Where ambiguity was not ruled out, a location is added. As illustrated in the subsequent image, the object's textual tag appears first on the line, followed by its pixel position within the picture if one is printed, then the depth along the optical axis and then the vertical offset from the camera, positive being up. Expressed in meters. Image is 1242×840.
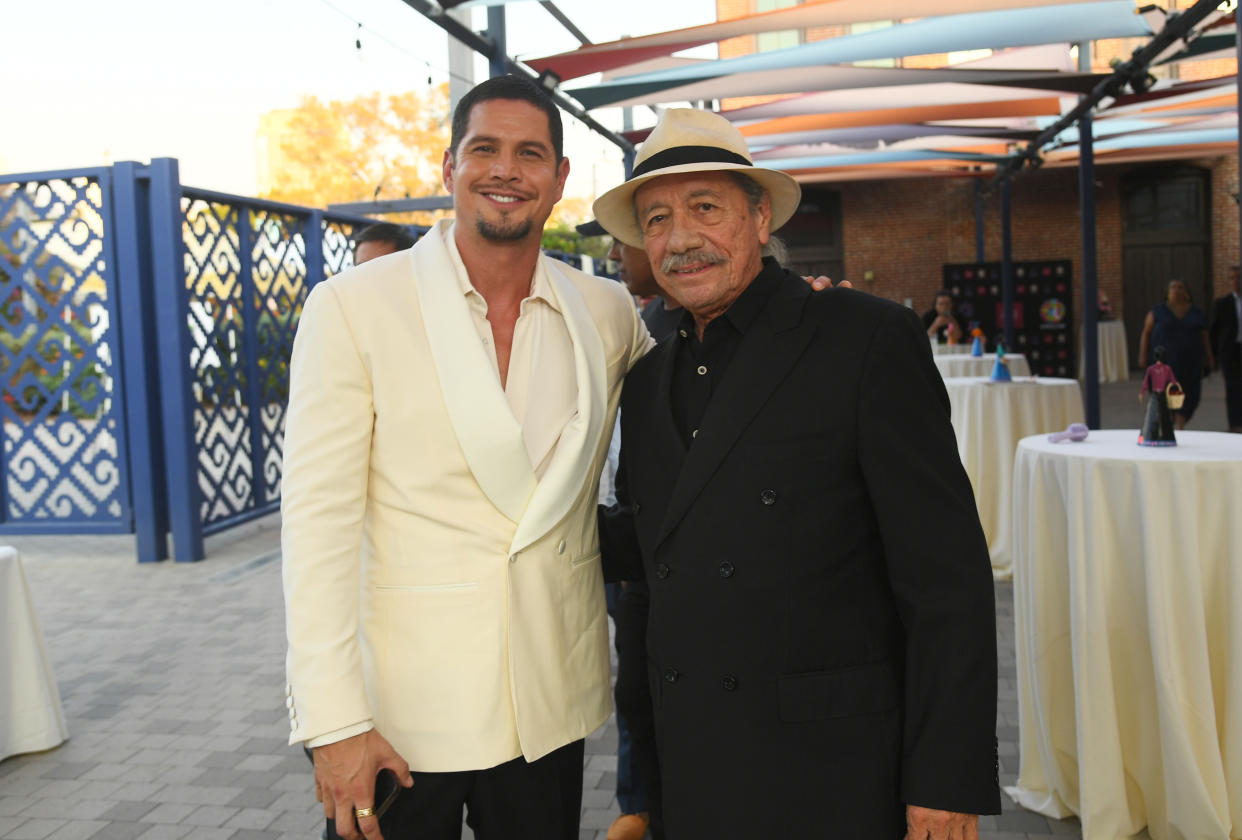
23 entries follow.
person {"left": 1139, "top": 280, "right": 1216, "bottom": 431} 10.70 +0.15
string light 7.54 +2.75
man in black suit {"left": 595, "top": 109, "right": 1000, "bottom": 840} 1.57 -0.35
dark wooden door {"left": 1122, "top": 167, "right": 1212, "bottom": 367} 20.30 +2.23
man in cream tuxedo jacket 1.66 -0.24
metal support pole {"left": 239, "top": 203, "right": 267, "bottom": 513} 7.80 +0.38
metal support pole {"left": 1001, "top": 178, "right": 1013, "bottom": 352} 16.30 +1.17
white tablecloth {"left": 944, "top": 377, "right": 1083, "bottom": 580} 6.04 -0.40
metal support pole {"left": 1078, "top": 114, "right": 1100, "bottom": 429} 10.06 +0.94
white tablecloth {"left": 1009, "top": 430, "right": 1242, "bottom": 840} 2.79 -0.80
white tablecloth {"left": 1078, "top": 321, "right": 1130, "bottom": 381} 18.23 +0.02
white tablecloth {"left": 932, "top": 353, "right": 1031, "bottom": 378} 8.62 -0.04
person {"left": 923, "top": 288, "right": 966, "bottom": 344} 11.56 +0.47
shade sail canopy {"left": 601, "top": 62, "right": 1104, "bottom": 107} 8.34 +2.43
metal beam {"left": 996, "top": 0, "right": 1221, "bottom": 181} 6.16 +2.10
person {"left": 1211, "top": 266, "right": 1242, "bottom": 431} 10.12 +0.00
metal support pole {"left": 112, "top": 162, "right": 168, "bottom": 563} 6.86 +0.33
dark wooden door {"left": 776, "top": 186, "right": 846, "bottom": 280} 21.98 +2.83
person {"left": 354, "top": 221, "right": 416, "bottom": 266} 4.27 +0.63
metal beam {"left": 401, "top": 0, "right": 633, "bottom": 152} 5.78 +2.12
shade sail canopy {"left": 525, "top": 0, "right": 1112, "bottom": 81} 6.85 +2.37
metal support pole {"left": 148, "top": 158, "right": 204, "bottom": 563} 6.86 +0.36
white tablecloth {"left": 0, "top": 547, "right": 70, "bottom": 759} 3.85 -0.98
